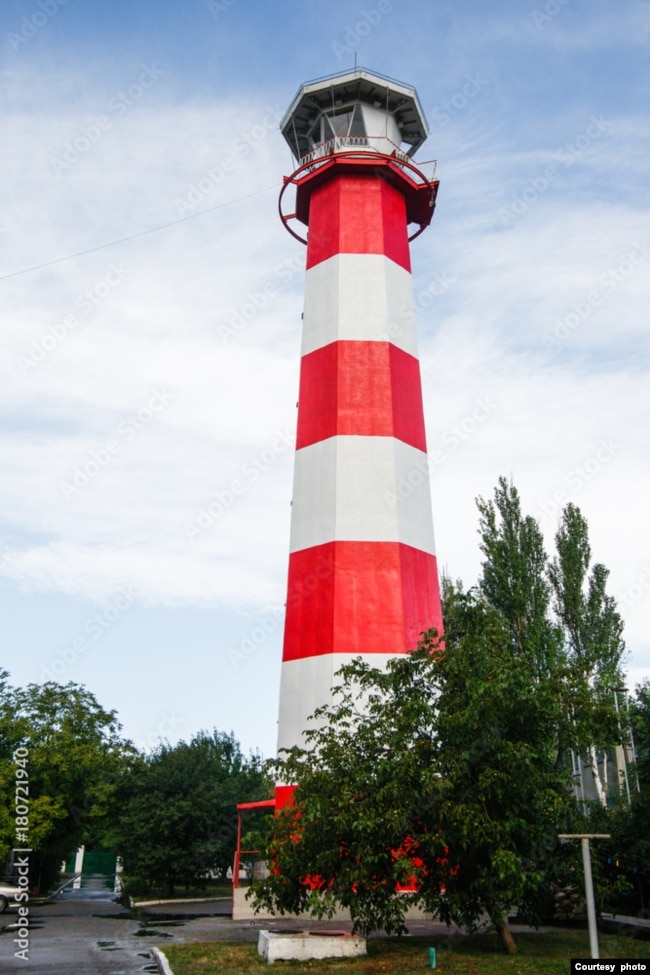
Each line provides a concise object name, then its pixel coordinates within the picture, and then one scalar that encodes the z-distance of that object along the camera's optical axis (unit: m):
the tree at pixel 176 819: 32.66
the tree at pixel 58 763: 30.30
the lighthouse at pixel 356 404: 23.45
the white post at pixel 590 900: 9.22
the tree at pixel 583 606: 33.50
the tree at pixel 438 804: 14.81
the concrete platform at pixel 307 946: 15.53
